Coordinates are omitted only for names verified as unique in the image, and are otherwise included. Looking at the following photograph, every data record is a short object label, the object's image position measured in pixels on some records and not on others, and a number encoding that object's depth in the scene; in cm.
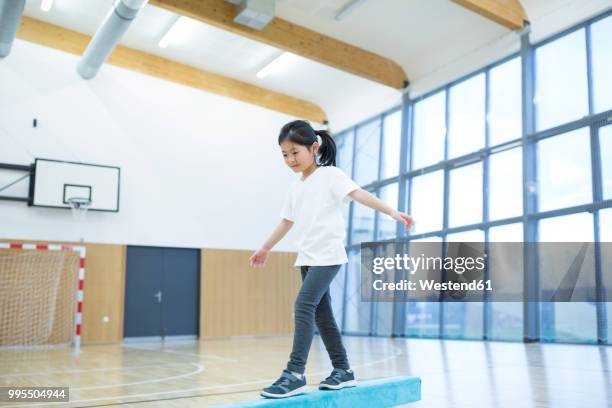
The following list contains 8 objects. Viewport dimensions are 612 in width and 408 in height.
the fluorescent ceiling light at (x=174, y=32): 978
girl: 237
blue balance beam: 216
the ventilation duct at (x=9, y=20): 785
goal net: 894
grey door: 1055
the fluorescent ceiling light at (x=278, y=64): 1088
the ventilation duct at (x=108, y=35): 791
